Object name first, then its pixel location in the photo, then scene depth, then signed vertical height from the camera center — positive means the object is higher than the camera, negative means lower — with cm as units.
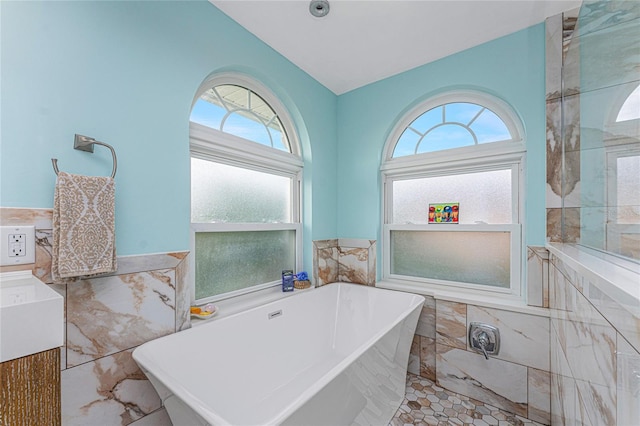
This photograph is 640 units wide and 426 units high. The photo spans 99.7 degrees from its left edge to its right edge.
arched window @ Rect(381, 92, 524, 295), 203 +16
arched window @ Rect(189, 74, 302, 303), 180 +19
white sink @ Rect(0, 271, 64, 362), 51 -23
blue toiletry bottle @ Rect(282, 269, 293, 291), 227 -57
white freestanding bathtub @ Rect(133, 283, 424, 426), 104 -83
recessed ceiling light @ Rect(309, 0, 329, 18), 165 +129
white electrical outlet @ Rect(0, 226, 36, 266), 98 -12
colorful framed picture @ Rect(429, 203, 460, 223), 222 +1
